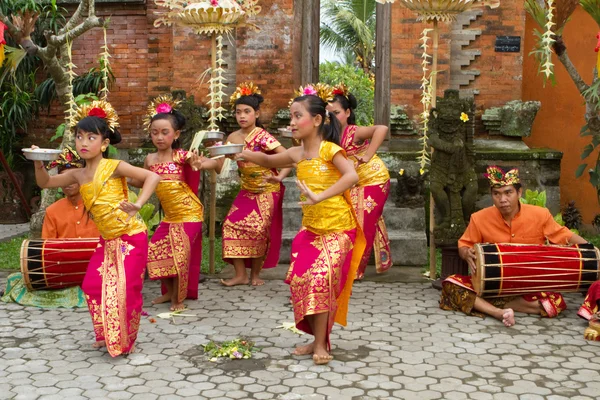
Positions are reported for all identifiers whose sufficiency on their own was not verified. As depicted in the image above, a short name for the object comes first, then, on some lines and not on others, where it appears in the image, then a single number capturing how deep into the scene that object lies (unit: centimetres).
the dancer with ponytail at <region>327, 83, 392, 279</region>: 711
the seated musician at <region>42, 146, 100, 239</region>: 646
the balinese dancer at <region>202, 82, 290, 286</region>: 704
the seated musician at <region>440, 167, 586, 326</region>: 606
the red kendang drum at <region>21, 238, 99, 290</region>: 627
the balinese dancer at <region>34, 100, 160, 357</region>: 509
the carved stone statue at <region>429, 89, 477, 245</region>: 744
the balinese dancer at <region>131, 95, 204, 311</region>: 627
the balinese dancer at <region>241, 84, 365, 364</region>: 496
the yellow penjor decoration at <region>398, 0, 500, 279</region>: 705
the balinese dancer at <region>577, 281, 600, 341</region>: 588
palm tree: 2303
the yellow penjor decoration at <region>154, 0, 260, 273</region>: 700
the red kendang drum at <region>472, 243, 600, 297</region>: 598
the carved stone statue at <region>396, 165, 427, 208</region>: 818
